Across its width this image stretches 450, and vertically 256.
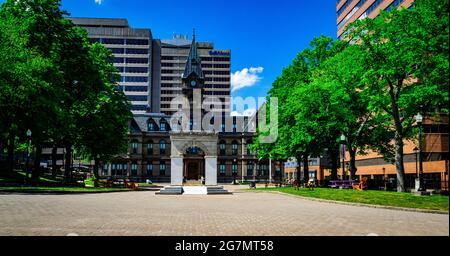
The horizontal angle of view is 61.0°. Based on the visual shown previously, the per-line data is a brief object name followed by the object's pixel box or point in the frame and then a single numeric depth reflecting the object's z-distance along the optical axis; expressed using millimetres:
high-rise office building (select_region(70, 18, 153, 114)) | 126000
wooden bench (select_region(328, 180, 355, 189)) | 33625
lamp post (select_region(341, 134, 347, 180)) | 31078
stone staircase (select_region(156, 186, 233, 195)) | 34950
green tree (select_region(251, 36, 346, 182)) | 36812
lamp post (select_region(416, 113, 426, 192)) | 24141
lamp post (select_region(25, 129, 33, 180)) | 28366
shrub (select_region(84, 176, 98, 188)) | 40375
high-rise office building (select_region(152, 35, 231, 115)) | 144250
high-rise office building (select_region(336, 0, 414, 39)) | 57469
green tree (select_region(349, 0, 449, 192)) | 22875
